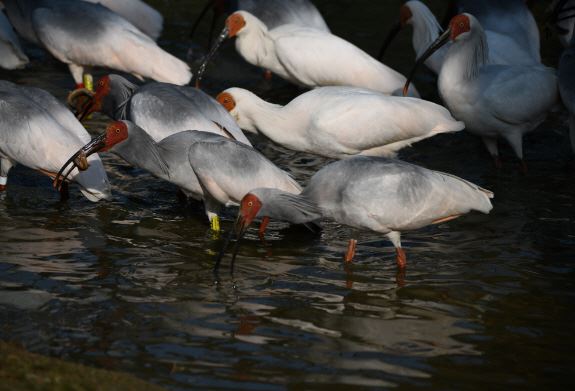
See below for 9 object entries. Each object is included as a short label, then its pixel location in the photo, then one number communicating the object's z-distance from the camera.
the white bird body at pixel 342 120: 16.83
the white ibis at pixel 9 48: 21.59
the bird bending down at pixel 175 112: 16.37
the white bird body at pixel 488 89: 17.75
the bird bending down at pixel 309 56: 19.97
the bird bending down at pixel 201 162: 14.26
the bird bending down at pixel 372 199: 13.12
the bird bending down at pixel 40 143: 15.45
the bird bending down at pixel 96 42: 20.37
